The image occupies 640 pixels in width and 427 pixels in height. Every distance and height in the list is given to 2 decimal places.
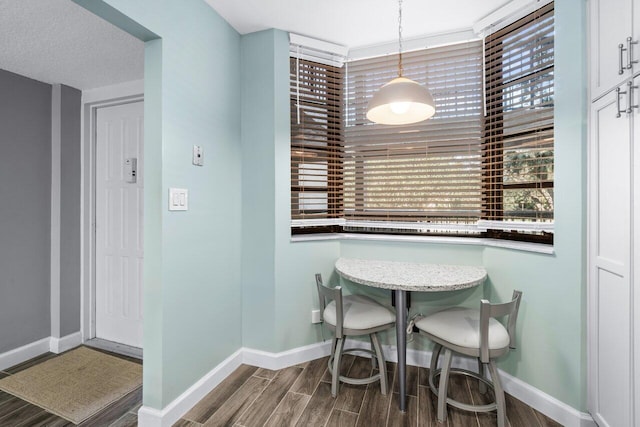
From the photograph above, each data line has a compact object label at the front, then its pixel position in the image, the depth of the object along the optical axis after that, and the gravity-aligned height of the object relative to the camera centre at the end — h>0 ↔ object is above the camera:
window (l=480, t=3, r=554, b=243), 1.85 +0.55
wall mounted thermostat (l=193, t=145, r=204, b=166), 1.88 +0.36
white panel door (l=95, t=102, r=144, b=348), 2.65 -0.10
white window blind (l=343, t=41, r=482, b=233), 2.26 +0.47
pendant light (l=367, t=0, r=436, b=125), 1.56 +0.61
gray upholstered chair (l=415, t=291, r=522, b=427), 1.59 -0.70
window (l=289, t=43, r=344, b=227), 2.39 +0.62
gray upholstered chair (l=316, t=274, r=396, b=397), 1.91 -0.71
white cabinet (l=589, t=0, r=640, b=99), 1.28 +0.78
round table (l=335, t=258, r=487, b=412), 1.79 -0.42
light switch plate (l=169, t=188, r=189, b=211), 1.70 +0.08
